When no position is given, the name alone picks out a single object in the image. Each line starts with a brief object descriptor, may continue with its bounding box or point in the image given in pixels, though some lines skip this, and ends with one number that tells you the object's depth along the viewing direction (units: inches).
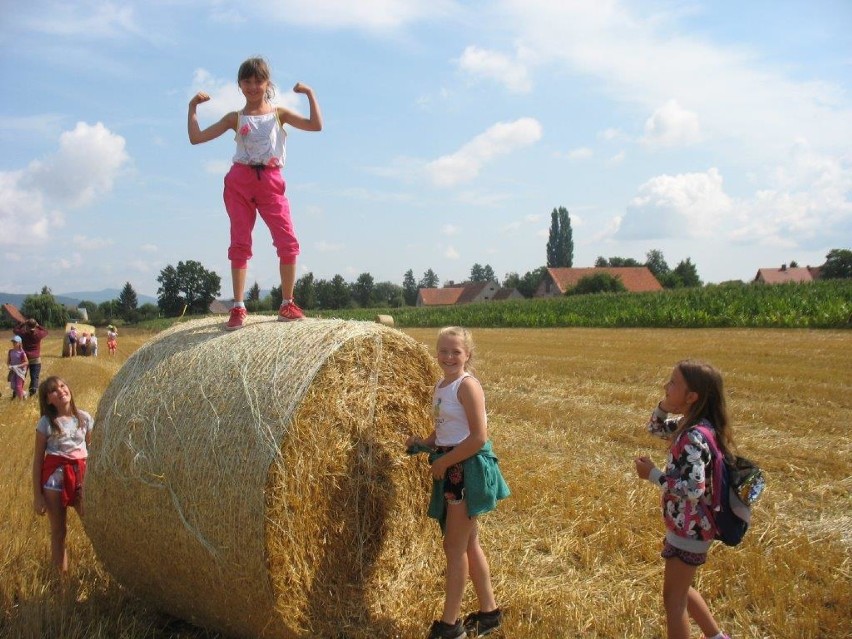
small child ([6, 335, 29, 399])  500.1
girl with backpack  130.7
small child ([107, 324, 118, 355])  1104.3
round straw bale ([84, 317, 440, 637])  138.6
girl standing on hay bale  186.5
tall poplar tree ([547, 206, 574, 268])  4603.8
